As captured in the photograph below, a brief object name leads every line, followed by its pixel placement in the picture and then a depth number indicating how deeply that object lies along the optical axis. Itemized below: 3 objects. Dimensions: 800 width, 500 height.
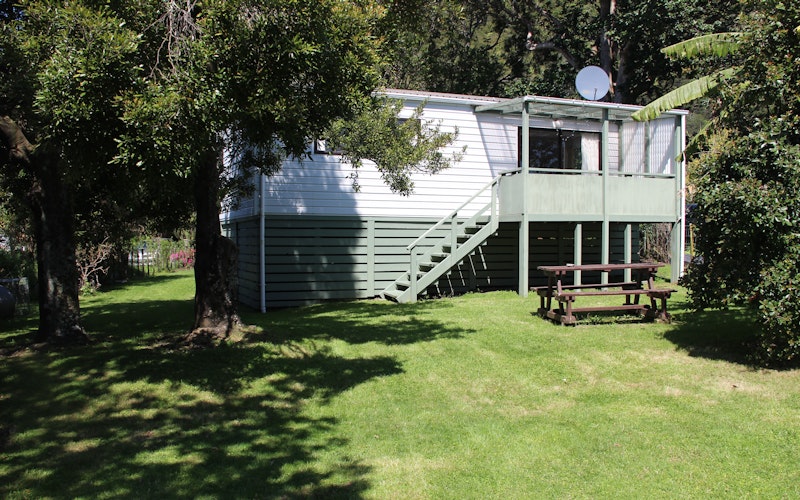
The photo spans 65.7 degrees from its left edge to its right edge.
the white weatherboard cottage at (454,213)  13.74
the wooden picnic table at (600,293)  9.77
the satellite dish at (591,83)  15.68
